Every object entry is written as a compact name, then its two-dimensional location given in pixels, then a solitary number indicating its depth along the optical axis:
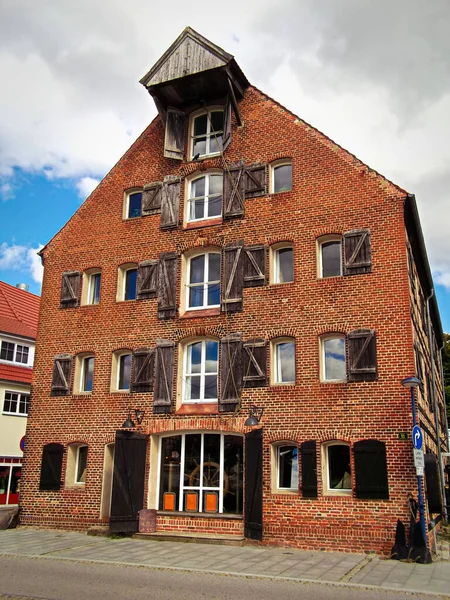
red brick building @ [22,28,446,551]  15.82
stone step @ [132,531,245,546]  15.81
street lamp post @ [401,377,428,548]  13.69
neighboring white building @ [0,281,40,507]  27.99
